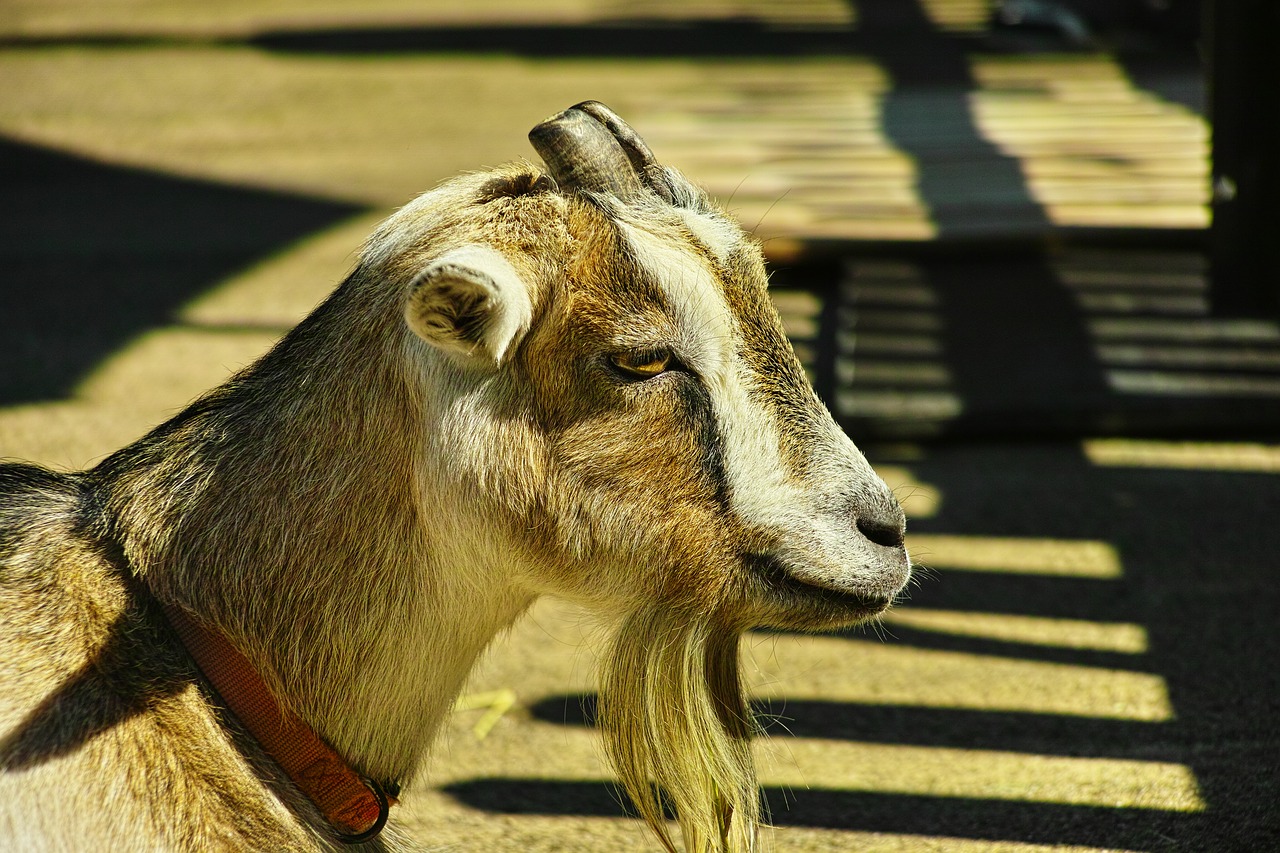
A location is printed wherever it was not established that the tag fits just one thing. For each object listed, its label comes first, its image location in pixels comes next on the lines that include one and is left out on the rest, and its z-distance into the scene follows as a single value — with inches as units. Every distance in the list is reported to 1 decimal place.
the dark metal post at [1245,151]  382.3
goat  161.2
